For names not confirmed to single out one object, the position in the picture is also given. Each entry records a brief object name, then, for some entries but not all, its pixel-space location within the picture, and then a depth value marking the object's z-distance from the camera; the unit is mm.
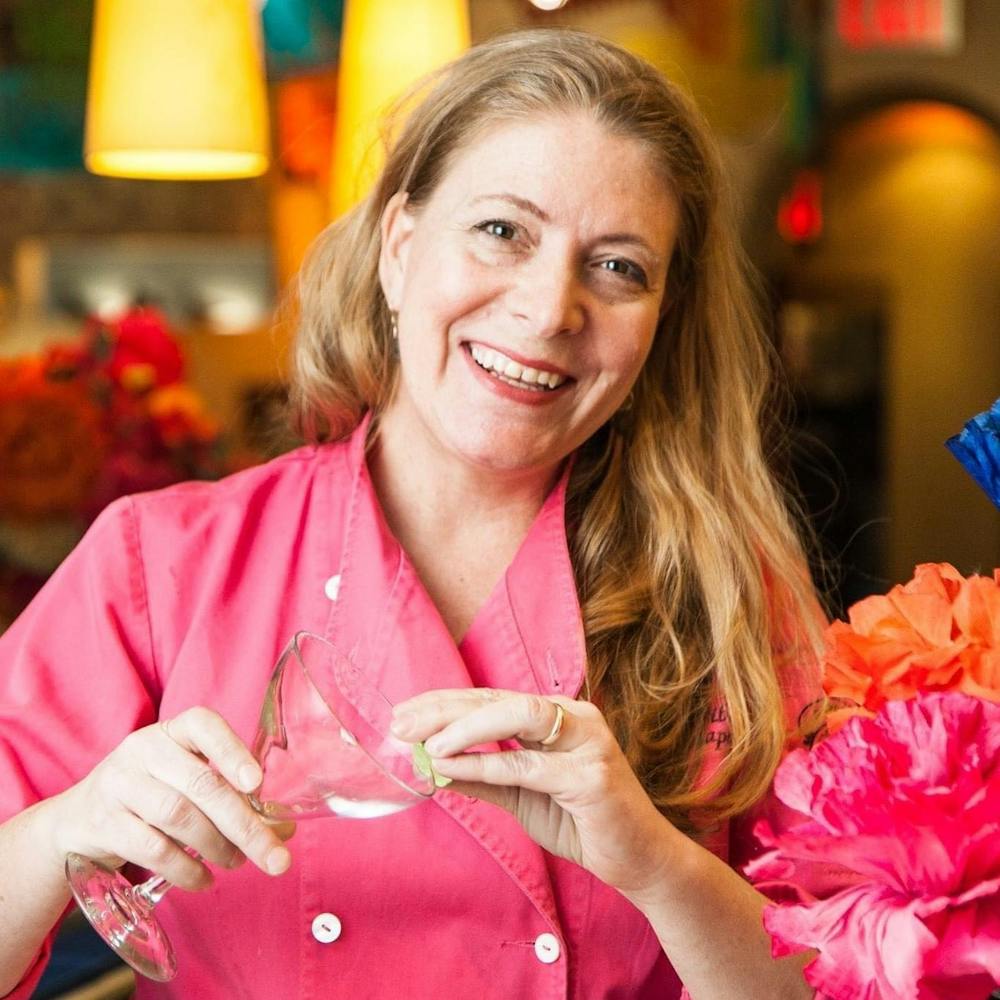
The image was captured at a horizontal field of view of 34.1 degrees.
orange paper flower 909
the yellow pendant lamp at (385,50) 2898
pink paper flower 813
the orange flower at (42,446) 2256
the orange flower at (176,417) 2492
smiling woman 1423
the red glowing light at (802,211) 6871
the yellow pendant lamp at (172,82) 2508
